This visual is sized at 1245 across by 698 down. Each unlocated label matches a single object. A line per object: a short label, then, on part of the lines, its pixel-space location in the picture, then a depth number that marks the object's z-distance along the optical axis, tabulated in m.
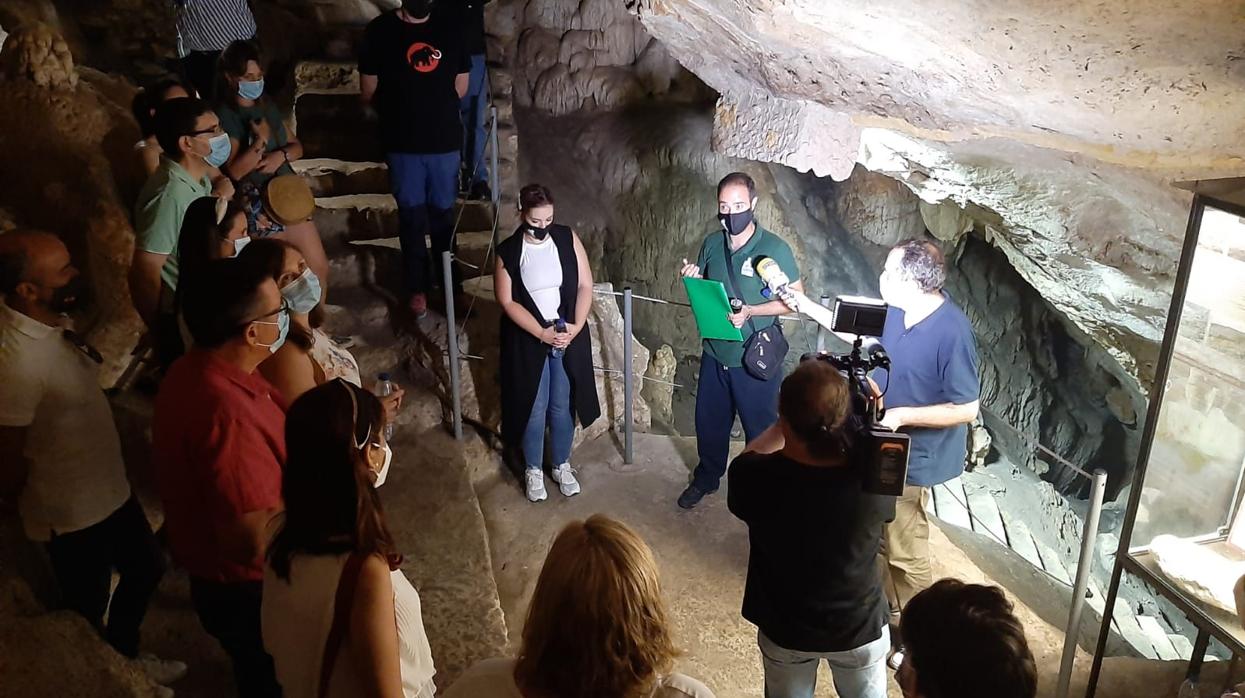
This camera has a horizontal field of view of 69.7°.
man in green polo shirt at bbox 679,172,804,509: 4.36
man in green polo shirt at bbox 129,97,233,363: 3.52
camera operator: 2.46
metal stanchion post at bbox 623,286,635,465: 4.86
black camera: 2.39
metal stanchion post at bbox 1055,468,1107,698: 3.13
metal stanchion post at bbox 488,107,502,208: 6.04
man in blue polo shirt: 3.49
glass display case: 2.81
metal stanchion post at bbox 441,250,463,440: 4.86
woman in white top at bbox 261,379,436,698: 1.91
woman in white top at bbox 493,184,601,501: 4.46
